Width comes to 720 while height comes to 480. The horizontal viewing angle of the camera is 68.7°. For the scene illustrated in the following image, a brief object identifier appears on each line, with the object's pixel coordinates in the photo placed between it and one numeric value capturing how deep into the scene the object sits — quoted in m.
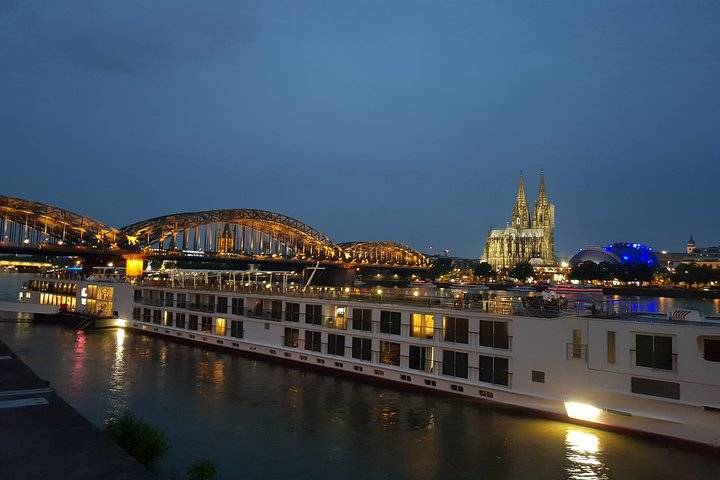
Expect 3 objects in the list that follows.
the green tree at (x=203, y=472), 10.55
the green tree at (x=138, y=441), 13.04
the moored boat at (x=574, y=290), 85.19
